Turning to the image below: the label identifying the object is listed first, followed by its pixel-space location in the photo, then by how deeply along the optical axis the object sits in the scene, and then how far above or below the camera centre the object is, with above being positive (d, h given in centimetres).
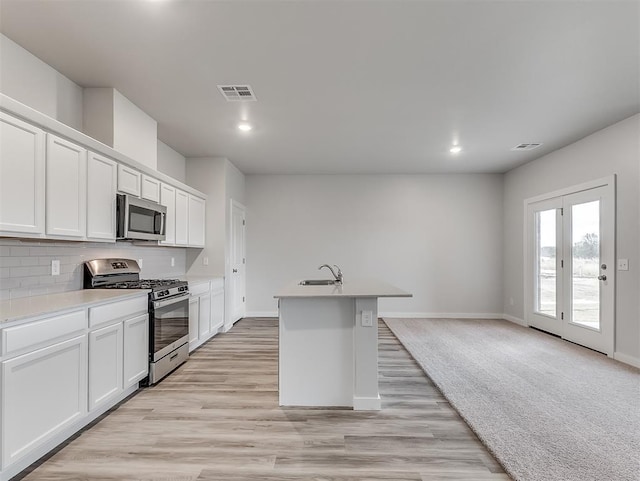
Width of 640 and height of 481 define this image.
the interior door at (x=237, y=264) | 587 -32
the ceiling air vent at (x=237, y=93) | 321 +139
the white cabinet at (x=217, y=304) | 499 -84
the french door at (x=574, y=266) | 428 -26
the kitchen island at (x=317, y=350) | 293 -84
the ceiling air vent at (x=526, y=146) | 498 +139
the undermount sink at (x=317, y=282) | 393 -41
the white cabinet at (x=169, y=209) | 425 +44
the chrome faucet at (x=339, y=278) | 371 -33
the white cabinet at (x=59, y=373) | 189 -81
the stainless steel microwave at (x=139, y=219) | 331 +26
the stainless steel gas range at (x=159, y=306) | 331 -60
